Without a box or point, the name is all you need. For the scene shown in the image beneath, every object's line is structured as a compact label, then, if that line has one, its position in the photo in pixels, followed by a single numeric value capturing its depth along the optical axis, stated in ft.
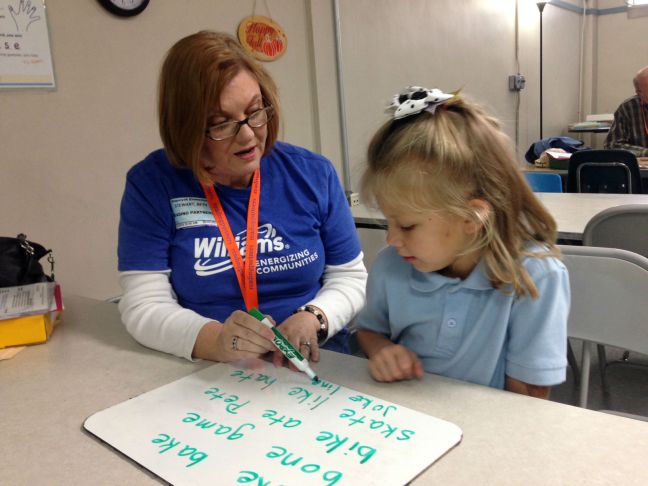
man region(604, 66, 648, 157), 13.91
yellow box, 3.74
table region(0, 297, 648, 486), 2.03
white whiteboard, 2.10
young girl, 3.01
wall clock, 6.55
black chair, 10.82
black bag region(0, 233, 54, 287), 4.25
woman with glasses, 3.72
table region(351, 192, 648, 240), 6.82
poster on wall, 5.75
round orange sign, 8.28
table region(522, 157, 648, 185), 11.46
